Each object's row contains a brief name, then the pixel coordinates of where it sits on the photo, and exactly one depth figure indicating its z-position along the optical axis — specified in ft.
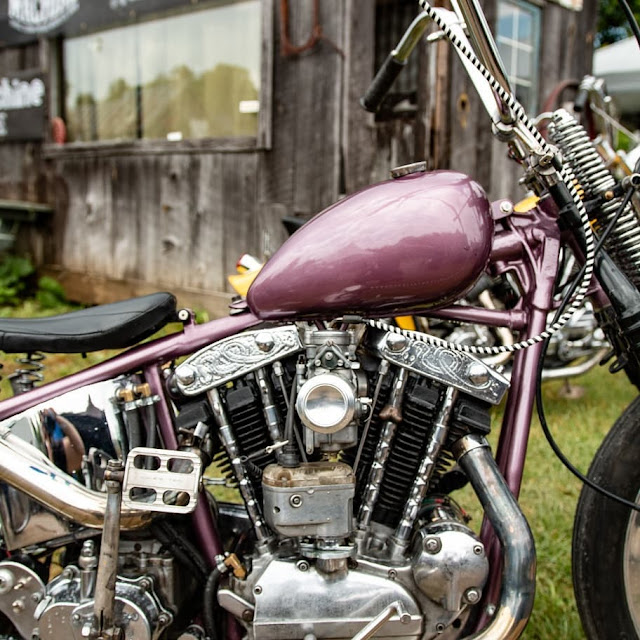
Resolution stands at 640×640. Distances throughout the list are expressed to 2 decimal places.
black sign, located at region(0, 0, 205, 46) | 18.99
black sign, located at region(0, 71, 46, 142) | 21.86
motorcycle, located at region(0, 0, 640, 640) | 4.90
